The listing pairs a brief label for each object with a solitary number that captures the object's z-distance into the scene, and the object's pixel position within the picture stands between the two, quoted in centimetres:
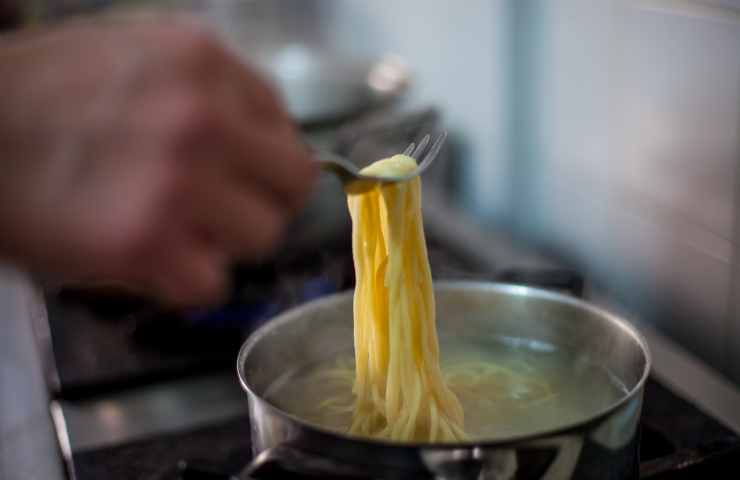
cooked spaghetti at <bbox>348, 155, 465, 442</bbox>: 71
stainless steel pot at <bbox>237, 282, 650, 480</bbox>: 57
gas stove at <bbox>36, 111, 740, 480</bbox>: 85
